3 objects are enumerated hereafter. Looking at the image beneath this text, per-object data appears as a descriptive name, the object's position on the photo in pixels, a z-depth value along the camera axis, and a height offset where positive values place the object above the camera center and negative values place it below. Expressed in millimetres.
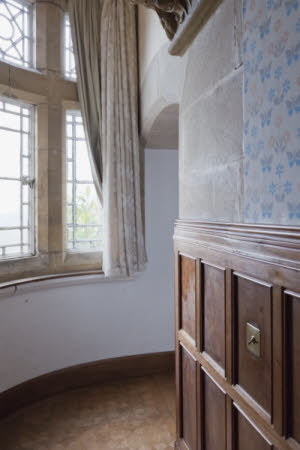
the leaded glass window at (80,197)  2965 +251
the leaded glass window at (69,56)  2916 +1450
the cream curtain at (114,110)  2740 +938
